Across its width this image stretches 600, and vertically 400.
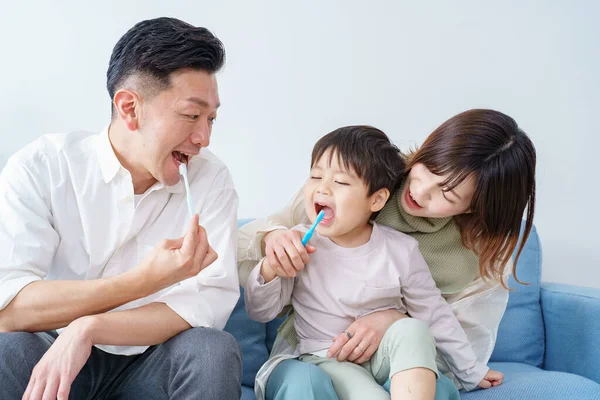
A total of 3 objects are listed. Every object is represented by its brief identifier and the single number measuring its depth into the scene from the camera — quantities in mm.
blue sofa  1782
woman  1447
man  1219
